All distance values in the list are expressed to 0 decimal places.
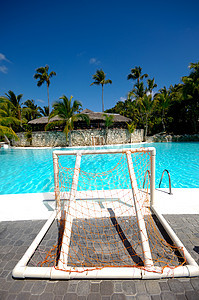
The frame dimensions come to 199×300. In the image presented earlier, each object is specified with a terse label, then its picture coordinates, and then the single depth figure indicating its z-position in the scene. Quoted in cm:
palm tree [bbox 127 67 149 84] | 2702
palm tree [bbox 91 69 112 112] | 2808
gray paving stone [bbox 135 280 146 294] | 156
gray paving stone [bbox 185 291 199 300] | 148
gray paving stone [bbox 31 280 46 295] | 157
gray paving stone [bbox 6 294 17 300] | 152
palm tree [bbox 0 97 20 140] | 1484
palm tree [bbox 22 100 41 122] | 2813
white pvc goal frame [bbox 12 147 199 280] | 164
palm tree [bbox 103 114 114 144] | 1961
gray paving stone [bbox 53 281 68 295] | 157
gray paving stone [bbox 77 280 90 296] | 155
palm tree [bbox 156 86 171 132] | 2208
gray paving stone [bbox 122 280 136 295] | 156
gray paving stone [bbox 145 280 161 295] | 155
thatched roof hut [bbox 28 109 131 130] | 2150
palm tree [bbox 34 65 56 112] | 2833
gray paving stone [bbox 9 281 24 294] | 160
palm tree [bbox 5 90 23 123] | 2230
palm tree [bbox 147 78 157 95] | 2561
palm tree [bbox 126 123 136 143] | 2050
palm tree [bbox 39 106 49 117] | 3073
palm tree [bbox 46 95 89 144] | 1733
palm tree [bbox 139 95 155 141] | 2072
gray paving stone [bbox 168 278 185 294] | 155
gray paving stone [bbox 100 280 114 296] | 156
